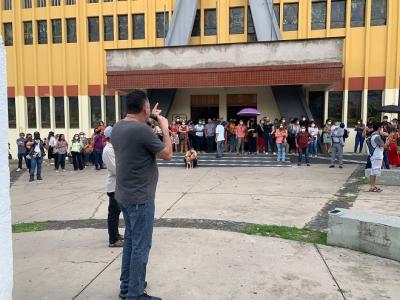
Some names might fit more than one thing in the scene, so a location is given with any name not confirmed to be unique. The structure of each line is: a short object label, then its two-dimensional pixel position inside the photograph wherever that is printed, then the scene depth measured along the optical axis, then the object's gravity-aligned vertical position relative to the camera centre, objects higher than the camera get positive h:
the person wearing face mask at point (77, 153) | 16.53 -1.54
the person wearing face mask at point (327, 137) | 17.20 -0.89
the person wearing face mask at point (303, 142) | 14.77 -0.97
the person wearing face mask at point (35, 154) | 14.19 -1.37
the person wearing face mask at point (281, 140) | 15.29 -0.94
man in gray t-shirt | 3.37 -0.50
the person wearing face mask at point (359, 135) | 18.25 -0.85
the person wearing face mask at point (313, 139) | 16.84 -0.99
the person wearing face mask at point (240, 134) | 17.27 -0.74
